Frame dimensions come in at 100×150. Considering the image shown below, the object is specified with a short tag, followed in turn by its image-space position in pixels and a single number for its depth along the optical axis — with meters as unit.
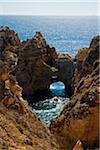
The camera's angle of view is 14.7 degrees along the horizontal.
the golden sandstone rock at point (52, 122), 14.61
